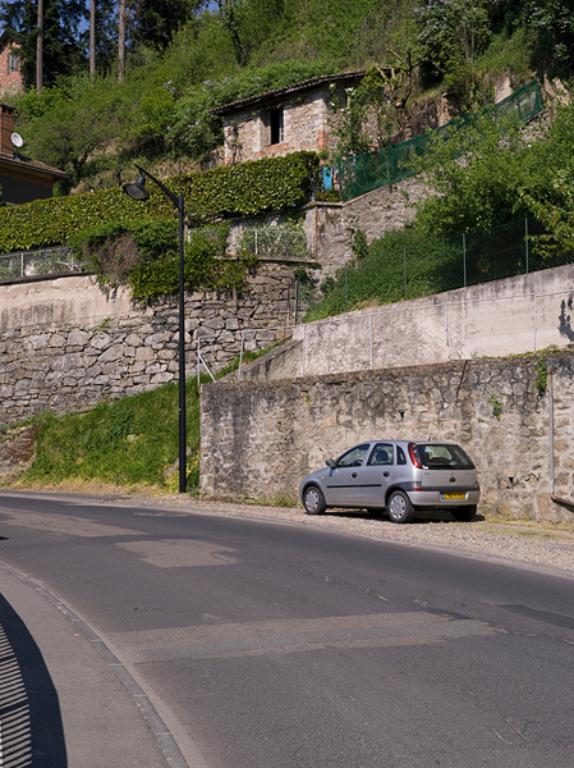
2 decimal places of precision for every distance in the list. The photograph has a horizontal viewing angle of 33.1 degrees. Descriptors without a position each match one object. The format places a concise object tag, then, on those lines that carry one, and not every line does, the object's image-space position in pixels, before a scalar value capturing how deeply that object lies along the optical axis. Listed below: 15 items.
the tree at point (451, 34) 36.25
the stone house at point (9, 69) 72.06
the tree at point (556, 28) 30.59
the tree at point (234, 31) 53.12
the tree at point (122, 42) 61.75
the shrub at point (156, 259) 32.03
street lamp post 24.82
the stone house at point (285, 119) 36.78
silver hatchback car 17.53
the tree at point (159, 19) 65.31
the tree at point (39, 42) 64.76
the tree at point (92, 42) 65.00
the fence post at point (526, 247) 22.97
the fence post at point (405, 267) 27.46
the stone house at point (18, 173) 46.75
